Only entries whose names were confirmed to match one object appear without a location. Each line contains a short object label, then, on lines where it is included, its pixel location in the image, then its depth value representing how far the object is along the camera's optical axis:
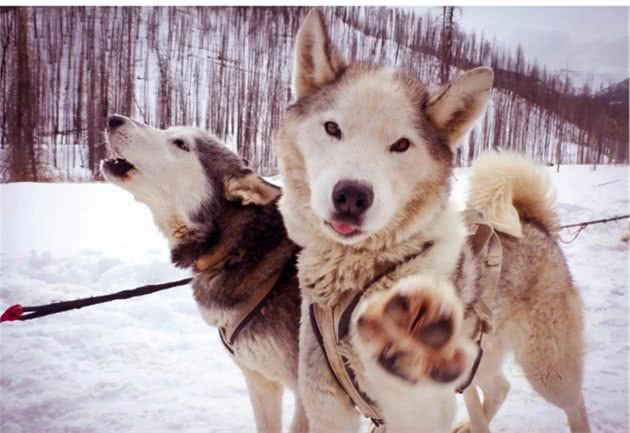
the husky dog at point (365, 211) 0.92
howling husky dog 1.39
